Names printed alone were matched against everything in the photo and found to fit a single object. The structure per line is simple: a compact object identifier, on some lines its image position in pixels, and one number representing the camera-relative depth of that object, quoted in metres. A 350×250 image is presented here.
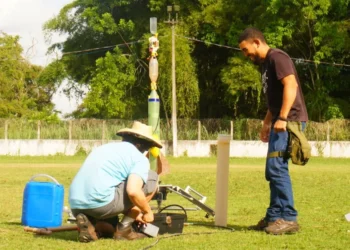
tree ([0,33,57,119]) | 63.88
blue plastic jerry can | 9.20
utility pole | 44.28
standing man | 8.64
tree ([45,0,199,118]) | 46.75
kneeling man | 7.91
